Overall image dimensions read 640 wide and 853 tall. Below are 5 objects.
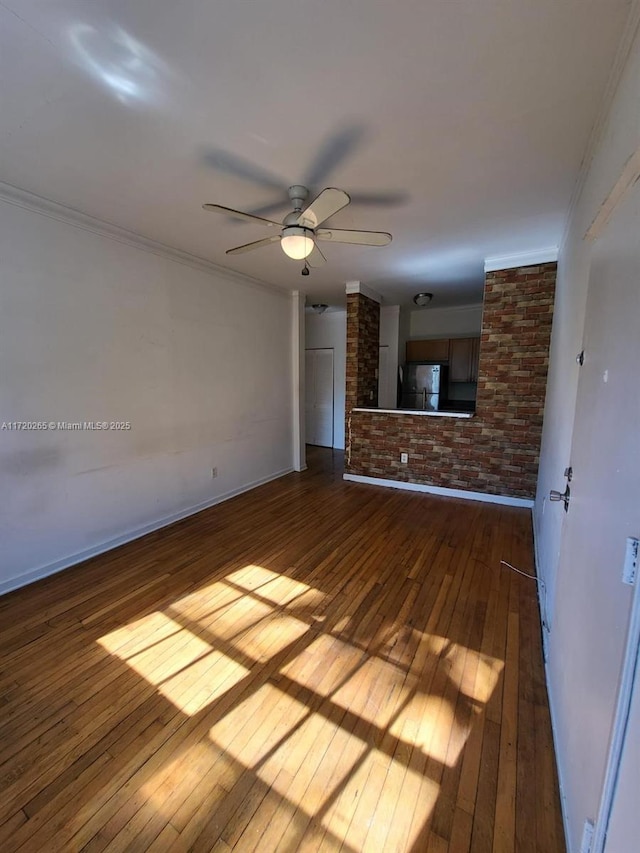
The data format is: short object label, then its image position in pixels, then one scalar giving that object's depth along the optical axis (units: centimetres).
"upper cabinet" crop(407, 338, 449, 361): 605
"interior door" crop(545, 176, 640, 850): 86
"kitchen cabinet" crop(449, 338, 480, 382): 578
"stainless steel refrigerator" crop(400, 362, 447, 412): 589
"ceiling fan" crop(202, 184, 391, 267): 204
